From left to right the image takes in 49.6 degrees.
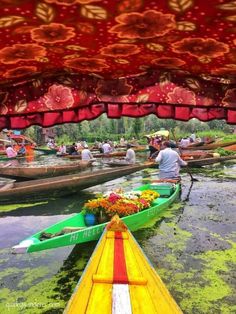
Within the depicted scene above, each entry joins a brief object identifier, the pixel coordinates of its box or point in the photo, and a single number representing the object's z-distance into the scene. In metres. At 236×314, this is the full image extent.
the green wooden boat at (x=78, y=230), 3.65
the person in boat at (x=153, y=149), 14.11
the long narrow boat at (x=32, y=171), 9.61
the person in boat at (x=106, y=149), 18.64
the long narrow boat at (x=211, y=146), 19.01
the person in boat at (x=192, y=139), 24.08
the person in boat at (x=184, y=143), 20.54
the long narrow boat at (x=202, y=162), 12.52
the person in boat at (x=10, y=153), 18.78
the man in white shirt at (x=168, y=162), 7.28
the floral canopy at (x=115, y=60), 0.98
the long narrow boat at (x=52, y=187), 7.38
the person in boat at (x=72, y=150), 18.67
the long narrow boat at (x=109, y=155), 18.24
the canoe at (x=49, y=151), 23.25
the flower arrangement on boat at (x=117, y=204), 4.73
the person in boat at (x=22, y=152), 21.48
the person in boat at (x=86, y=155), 12.90
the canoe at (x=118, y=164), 12.28
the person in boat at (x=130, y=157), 12.47
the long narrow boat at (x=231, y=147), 17.40
